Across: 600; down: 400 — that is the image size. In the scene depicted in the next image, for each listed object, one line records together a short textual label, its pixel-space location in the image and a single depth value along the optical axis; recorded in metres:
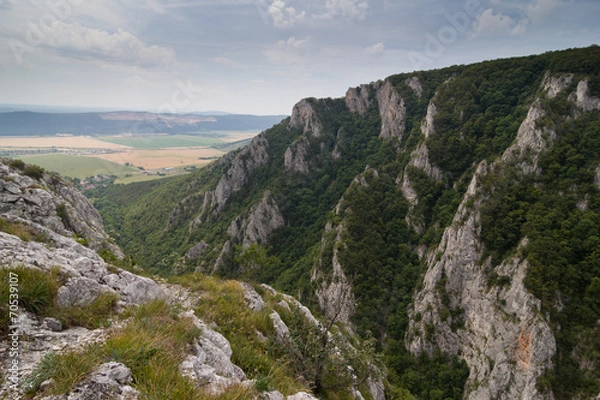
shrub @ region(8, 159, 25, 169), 34.28
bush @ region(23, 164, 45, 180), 36.43
